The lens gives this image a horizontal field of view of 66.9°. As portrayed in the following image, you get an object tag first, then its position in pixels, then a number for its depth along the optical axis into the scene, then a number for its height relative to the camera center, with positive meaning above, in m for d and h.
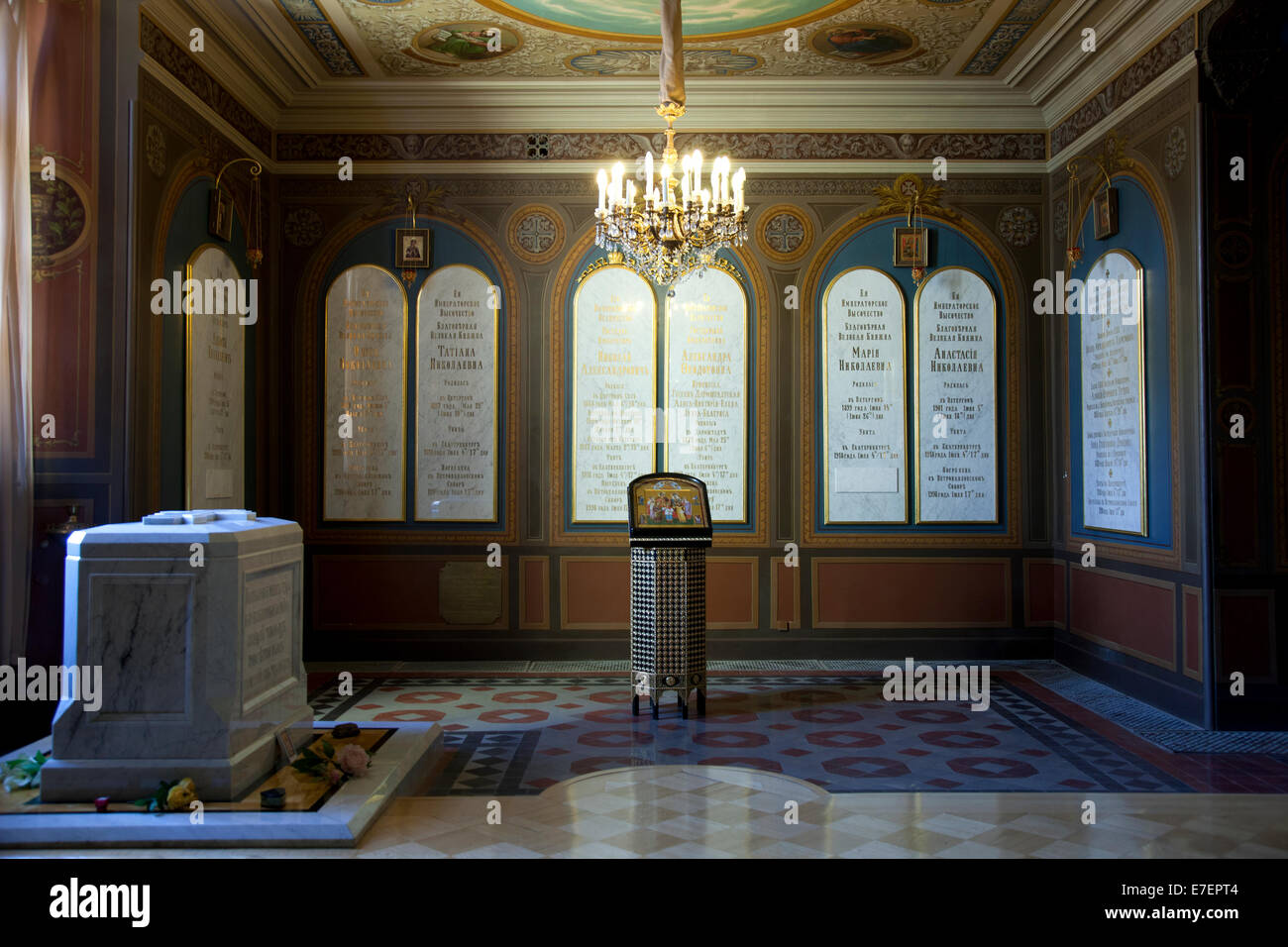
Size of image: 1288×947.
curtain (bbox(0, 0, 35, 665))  4.48 +0.72
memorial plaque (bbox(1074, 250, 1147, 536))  6.02 +0.60
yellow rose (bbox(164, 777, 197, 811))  3.42 -1.07
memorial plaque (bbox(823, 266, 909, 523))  7.29 +0.63
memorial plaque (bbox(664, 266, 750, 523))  7.33 +0.62
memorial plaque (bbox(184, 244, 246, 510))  6.00 +0.68
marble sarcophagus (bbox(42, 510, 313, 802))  3.58 -0.63
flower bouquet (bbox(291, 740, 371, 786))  3.84 -1.09
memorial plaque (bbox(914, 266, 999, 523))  7.28 +0.64
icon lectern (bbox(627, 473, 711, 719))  5.36 -0.56
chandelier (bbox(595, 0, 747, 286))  5.00 +1.44
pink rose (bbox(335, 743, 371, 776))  3.92 -1.09
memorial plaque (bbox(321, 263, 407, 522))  7.32 +0.47
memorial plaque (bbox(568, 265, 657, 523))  7.31 +0.73
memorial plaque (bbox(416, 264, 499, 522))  7.32 +0.66
